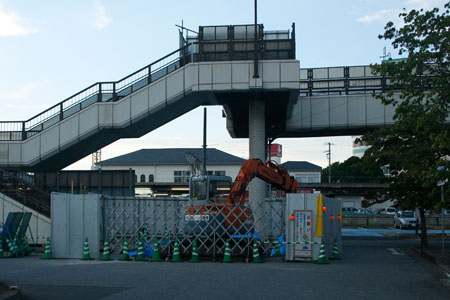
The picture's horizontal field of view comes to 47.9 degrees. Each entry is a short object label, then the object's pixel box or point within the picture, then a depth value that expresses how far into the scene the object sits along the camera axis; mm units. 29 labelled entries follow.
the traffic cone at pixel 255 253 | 18203
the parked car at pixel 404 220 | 45688
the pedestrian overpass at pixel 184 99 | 26016
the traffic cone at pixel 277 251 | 20573
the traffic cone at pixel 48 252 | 19984
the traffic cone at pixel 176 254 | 18766
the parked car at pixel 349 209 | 74081
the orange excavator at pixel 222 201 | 20000
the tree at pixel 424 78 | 16297
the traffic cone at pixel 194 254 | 18656
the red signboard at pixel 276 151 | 112875
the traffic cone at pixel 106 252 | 19219
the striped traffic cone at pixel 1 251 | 20172
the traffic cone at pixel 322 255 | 18000
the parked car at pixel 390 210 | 67362
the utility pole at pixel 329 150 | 105438
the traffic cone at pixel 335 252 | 20312
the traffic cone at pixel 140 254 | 18891
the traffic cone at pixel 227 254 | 18312
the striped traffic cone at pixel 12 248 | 20266
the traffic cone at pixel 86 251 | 19500
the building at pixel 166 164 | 84062
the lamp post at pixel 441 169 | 15200
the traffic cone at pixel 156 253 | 18828
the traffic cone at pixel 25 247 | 21094
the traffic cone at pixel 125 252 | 19109
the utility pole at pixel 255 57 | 25719
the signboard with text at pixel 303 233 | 18422
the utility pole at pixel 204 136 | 38019
